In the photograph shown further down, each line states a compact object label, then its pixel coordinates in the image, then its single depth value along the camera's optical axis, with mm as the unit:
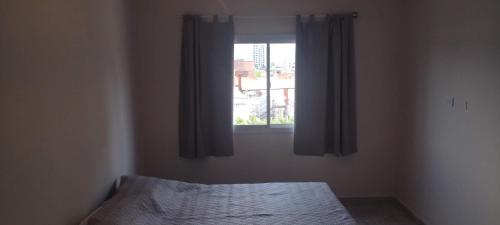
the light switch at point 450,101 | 3045
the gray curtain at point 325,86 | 3883
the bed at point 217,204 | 2393
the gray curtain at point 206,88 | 3844
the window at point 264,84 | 4020
